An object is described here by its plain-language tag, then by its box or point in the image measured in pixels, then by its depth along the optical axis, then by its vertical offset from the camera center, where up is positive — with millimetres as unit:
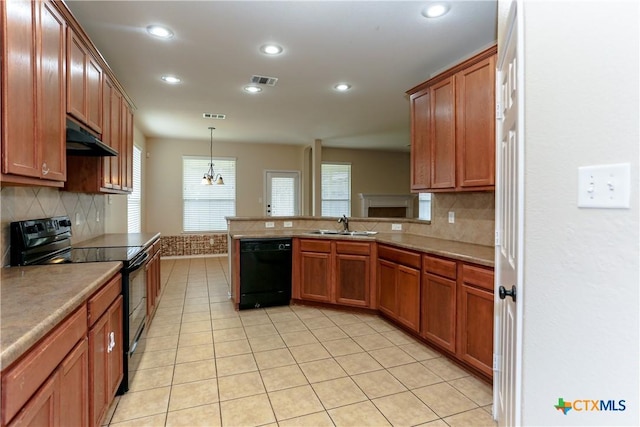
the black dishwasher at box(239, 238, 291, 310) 3791 -706
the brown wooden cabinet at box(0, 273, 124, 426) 938 -587
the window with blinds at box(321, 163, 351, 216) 8406 +569
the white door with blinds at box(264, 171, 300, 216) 7992 +441
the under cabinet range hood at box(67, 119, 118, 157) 2032 +456
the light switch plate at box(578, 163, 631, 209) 873 +70
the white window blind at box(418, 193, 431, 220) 8938 +115
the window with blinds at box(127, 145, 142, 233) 5734 +158
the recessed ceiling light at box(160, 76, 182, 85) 3705 +1497
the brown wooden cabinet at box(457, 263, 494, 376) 2195 -735
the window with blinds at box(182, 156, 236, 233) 7402 +340
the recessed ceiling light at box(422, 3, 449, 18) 2307 +1436
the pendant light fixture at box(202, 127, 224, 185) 6572 +756
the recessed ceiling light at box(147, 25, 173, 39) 2629 +1460
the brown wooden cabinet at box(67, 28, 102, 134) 2066 +880
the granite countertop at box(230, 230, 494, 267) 2391 -296
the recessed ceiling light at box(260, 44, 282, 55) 2947 +1471
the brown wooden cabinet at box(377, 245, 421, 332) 2932 -707
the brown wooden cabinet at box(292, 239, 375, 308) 3615 -690
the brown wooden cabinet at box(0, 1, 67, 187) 1418 +565
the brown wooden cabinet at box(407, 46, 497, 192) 2537 +712
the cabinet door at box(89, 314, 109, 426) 1522 -777
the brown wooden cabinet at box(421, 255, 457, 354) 2510 -724
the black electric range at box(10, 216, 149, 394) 1982 -308
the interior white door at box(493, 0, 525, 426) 1146 -56
